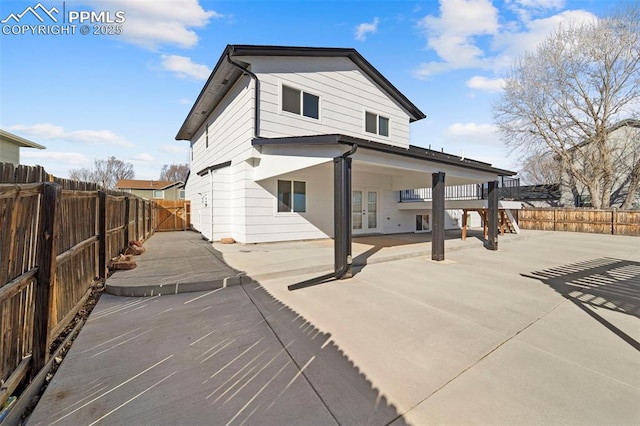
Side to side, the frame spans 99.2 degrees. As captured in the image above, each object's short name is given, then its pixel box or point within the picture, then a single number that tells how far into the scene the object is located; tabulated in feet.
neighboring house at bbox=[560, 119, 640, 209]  54.24
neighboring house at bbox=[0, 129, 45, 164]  40.76
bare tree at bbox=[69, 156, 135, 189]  126.82
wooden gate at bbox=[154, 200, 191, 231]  52.34
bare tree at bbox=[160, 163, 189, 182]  195.72
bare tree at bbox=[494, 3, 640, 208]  52.95
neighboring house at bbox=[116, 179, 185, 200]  108.78
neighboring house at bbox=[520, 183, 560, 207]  66.28
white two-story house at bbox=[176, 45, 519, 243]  25.48
